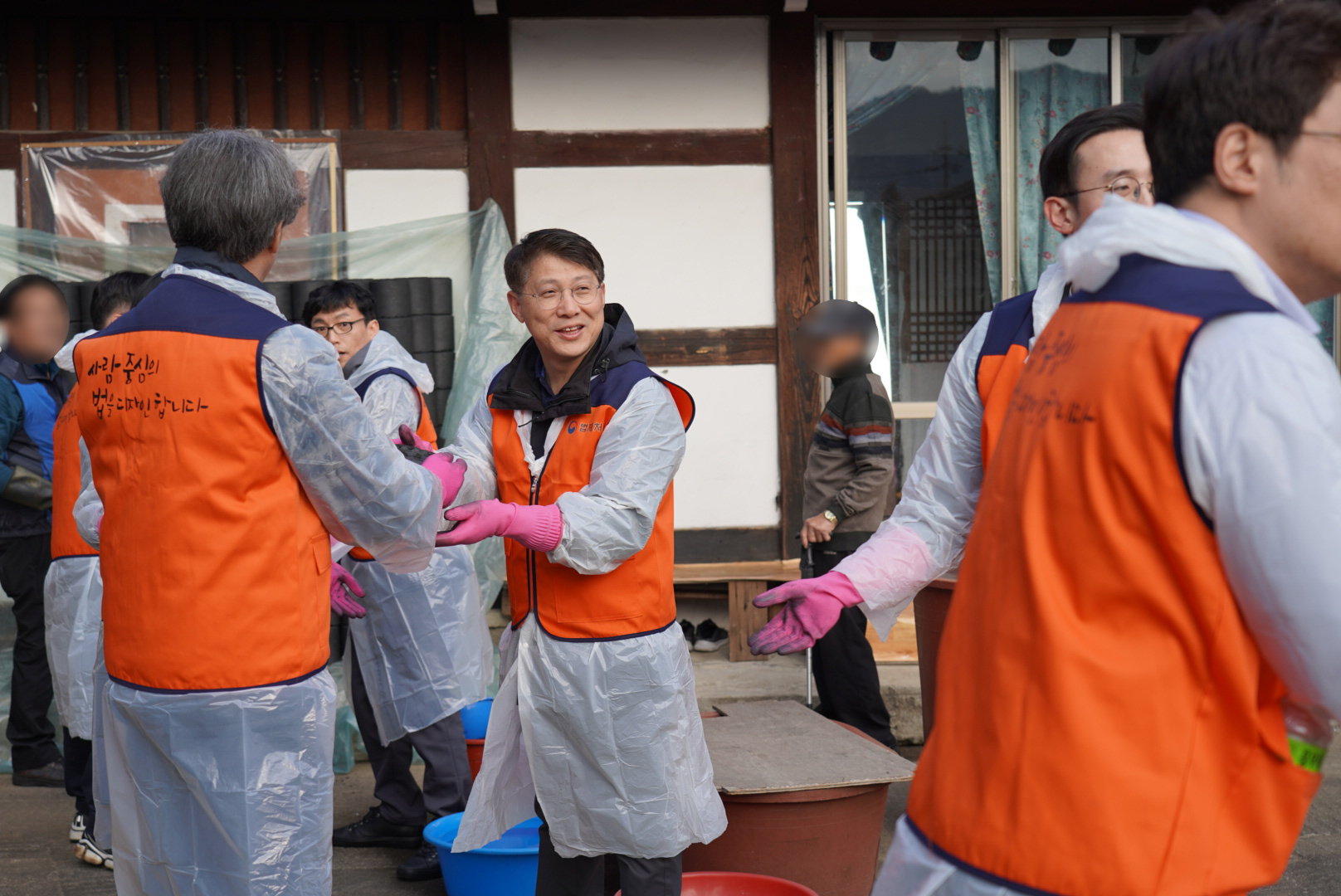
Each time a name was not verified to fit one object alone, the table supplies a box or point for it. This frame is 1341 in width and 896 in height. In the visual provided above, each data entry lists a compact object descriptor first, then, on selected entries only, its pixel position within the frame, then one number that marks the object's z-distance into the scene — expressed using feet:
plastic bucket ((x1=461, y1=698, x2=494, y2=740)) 12.51
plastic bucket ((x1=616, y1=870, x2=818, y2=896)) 8.68
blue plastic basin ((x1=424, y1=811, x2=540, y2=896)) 9.66
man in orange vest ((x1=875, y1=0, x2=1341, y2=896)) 3.04
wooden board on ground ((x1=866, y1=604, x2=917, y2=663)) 16.35
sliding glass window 19.04
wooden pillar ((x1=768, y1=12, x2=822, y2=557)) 18.29
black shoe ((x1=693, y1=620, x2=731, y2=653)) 17.99
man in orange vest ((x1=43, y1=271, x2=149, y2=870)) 11.58
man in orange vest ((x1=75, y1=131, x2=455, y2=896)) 6.29
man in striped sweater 13.87
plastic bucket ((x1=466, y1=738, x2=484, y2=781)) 12.14
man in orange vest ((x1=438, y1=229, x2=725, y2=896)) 7.70
